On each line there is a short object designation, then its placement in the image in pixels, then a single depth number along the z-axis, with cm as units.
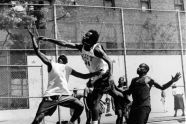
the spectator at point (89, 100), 742
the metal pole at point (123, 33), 1348
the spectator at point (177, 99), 1446
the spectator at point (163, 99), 1485
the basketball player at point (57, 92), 743
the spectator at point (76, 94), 1299
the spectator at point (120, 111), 1053
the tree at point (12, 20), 1242
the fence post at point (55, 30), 1254
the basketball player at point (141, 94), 698
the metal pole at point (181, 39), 1478
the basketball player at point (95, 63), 735
